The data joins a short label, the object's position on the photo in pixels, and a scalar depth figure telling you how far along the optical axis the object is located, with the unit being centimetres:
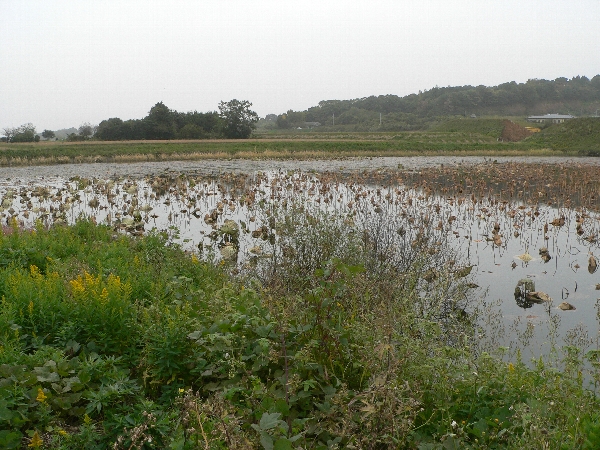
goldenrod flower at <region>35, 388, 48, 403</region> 325
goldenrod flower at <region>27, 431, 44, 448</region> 299
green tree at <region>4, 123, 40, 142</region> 4906
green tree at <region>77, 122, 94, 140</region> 5274
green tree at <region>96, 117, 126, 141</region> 5006
